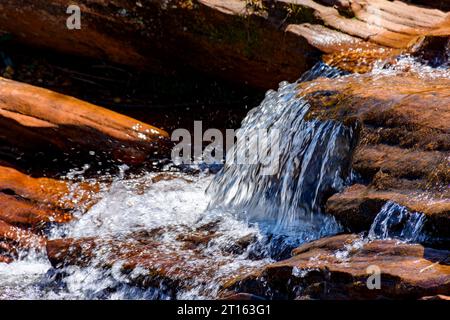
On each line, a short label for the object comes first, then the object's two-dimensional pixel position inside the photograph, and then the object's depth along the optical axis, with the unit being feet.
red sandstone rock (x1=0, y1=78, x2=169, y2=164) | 30.26
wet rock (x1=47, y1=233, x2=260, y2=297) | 22.41
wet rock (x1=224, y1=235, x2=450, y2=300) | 18.02
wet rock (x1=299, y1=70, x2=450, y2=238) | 20.50
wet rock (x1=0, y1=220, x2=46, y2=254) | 26.60
